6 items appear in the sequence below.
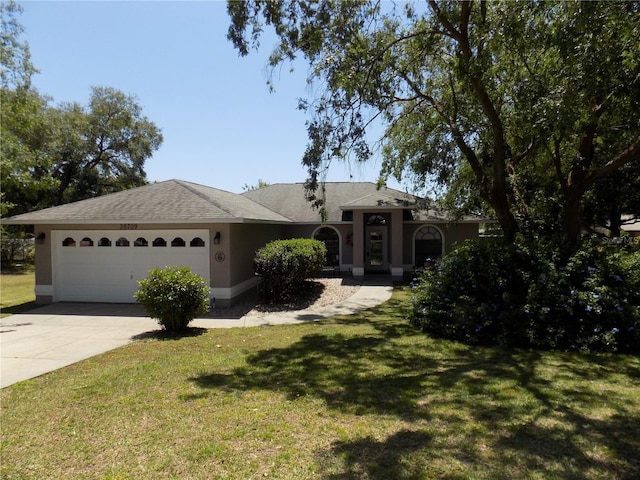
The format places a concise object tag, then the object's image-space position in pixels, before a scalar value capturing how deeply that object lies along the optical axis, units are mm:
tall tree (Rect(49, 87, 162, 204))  27961
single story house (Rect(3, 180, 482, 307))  12453
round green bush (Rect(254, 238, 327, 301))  12852
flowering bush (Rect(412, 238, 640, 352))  7629
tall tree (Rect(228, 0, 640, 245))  6613
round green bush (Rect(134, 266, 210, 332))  9164
